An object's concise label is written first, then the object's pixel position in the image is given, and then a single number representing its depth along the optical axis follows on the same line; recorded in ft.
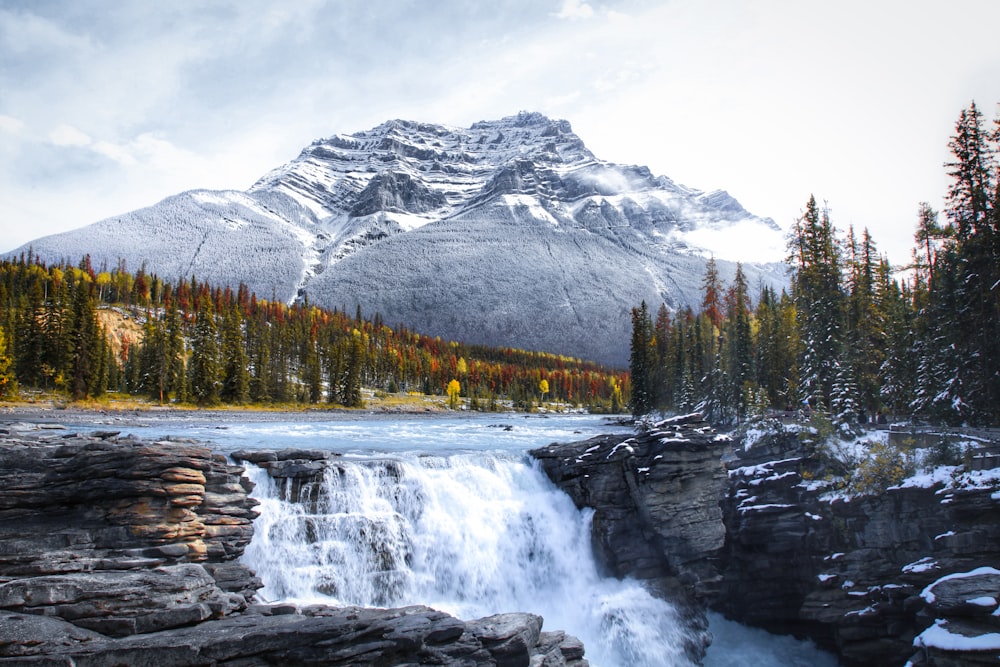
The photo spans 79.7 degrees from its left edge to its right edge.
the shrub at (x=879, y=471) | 90.94
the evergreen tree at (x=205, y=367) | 281.74
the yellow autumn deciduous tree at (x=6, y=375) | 224.74
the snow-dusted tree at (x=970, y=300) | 110.93
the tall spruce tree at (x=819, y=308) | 134.92
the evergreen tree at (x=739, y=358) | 187.27
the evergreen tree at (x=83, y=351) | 247.91
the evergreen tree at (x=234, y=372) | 298.35
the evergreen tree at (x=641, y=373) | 295.48
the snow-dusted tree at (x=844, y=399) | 120.16
